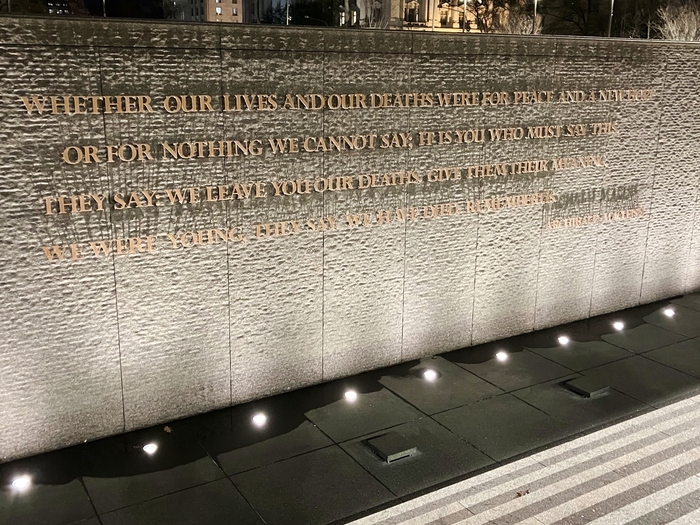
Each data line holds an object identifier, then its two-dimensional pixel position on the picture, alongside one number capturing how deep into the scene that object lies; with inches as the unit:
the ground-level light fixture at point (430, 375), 256.8
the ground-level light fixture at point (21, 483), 185.2
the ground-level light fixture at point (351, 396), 239.3
